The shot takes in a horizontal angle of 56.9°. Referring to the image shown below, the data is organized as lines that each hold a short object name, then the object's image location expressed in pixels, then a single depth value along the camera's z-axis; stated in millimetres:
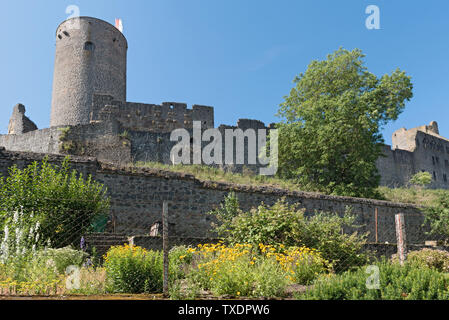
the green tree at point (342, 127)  20578
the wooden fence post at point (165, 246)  5895
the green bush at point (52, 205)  8445
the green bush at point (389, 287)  5258
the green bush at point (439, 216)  16516
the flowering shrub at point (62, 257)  7199
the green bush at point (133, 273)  6520
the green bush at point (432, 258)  9828
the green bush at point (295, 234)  9094
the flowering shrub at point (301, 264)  7457
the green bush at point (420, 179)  36503
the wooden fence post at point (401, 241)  7582
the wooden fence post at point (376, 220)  15084
